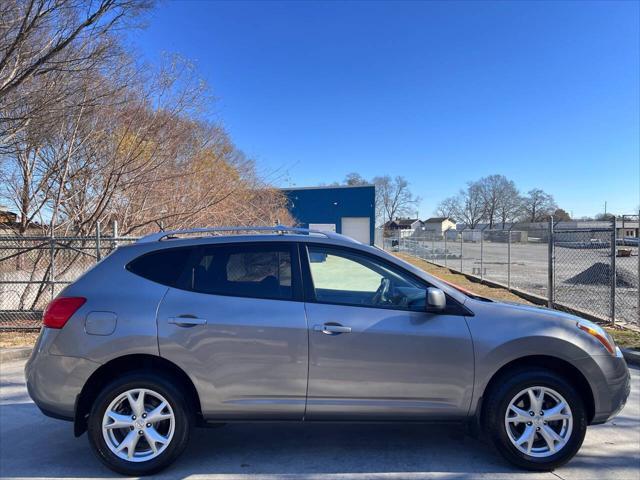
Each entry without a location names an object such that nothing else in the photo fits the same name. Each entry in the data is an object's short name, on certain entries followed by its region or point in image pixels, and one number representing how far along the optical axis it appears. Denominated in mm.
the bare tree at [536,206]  102625
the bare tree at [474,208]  110625
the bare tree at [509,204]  106375
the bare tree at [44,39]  6594
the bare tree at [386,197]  98269
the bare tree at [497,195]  107188
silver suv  3154
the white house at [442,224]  118312
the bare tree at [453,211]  115938
